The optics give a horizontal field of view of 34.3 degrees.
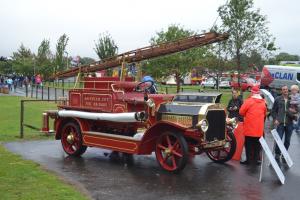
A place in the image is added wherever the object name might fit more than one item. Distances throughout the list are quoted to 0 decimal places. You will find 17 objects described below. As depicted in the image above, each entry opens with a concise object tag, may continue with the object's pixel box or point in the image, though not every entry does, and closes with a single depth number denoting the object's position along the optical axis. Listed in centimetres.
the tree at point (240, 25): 2744
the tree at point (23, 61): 6856
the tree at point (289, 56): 7797
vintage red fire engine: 877
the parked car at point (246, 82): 3709
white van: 2723
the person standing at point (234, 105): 1136
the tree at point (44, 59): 6334
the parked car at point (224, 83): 5664
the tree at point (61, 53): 5919
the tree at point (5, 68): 8525
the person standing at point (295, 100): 1015
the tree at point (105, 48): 4312
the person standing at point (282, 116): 1009
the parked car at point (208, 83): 5781
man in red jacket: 941
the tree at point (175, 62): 3072
